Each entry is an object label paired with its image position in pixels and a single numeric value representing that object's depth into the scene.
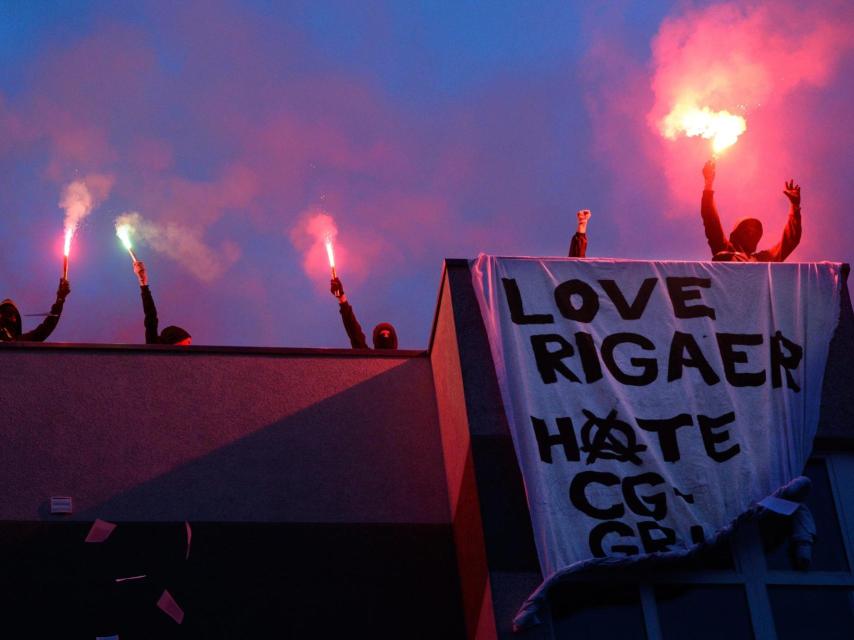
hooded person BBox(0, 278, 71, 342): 12.23
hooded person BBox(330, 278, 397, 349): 12.93
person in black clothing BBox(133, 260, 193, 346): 12.25
